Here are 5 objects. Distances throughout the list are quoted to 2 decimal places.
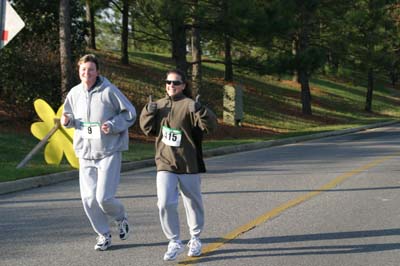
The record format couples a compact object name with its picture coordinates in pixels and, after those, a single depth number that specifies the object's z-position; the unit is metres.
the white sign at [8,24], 9.34
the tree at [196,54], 22.59
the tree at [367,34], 32.15
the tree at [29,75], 18.88
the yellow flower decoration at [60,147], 7.41
